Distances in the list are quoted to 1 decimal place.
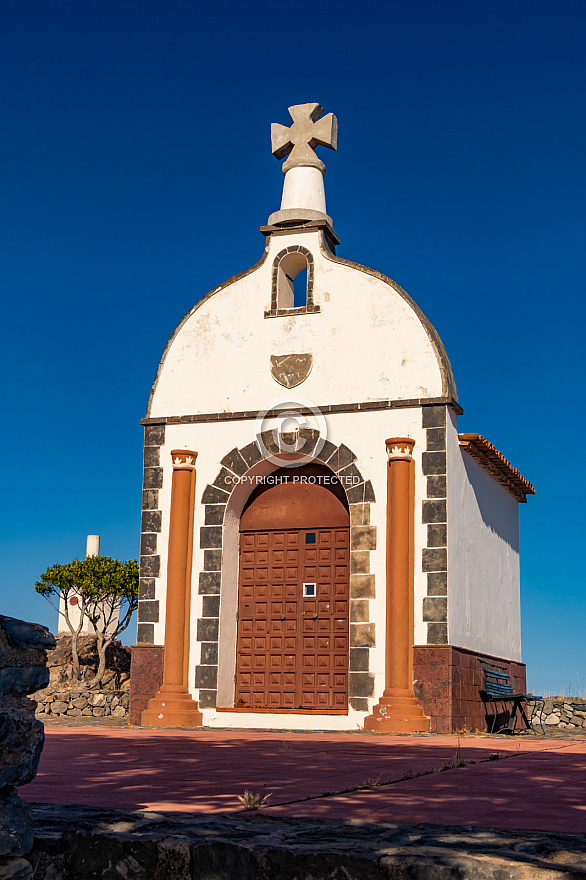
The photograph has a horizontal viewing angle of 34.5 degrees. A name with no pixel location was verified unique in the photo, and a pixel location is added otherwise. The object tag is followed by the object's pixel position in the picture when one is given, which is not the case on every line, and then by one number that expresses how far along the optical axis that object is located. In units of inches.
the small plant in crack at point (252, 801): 160.4
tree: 822.5
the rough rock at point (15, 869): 119.2
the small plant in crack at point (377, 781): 197.2
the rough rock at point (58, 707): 713.0
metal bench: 534.6
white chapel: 490.6
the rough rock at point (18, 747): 119.0
